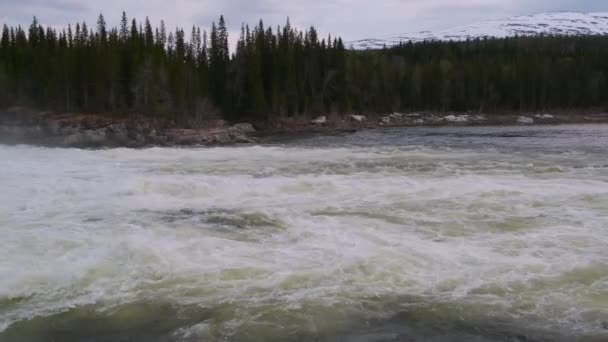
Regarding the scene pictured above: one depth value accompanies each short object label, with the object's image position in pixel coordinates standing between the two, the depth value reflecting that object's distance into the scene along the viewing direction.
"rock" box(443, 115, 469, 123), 64.97
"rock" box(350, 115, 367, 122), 62.15
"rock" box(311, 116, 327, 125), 58.76
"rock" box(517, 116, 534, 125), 62.69
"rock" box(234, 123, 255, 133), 51.35
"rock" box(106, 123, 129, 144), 37.53
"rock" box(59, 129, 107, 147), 35.41
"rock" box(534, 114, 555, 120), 67.38
